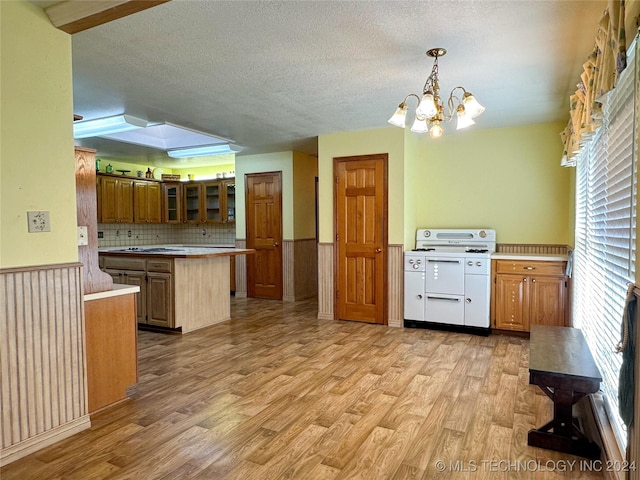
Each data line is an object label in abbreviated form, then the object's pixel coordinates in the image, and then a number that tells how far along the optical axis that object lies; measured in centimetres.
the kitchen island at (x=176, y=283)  447
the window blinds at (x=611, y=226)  170
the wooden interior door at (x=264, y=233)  654
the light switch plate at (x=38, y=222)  212
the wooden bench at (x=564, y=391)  211
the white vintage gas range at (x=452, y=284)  439
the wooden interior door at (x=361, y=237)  486
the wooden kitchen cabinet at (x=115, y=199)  676
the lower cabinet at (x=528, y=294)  416
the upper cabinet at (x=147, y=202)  735
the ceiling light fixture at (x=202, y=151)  603
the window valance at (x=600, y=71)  145
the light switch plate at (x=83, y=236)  269
